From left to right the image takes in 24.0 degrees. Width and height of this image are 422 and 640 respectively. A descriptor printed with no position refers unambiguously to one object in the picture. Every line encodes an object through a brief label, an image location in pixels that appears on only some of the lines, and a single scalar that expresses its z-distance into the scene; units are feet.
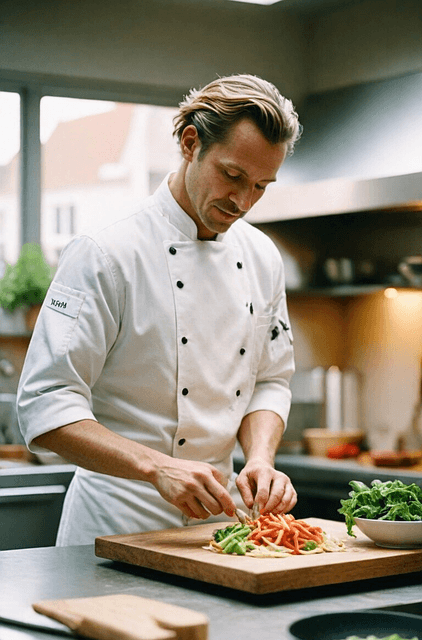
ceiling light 13.14
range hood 13.23
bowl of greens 6.28
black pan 5.00
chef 7.12
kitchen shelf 13.89
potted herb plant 13.47
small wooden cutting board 4.29
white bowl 6.24
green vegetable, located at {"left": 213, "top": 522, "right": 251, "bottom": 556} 6.17
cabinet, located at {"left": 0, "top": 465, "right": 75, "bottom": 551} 11.67
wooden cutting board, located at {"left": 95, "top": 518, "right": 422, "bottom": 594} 5.59
